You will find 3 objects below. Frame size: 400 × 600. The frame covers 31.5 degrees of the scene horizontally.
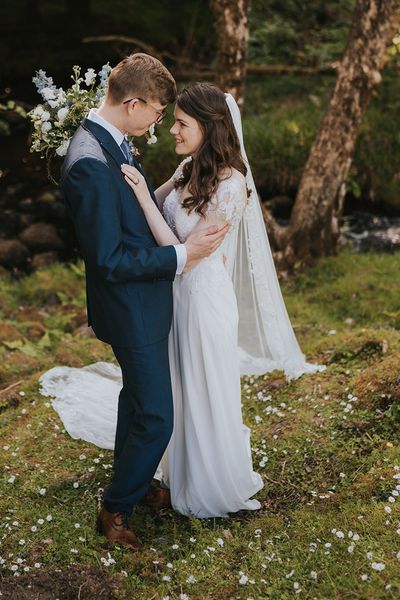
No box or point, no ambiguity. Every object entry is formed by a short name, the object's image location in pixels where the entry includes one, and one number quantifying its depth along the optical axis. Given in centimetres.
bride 366
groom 320
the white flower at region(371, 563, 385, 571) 330
